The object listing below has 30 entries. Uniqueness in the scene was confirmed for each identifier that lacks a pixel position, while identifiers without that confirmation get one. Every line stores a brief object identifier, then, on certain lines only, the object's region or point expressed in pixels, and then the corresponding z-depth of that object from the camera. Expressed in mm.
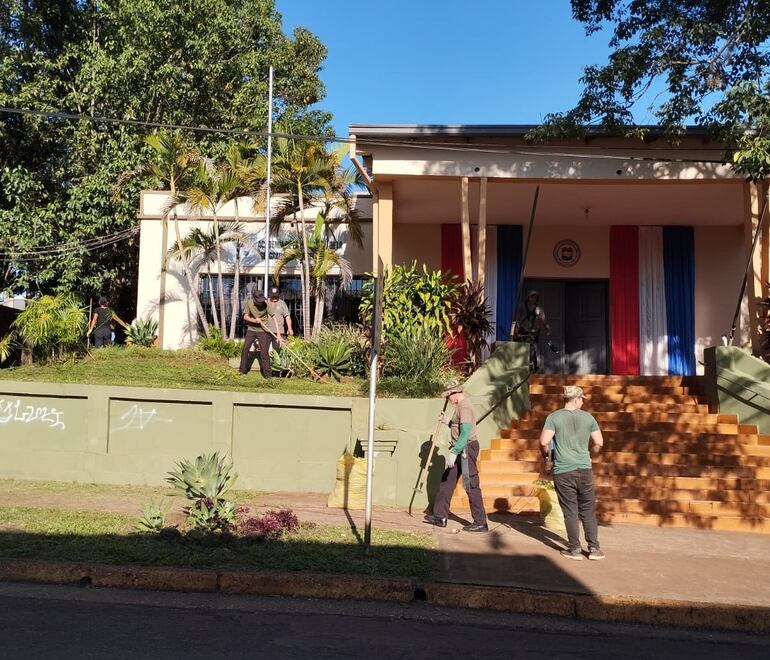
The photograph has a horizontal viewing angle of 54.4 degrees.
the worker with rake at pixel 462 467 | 7949
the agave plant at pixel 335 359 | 12117
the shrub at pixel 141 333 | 16953
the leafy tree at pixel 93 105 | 19547
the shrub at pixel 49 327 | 12156
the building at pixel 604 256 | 14227
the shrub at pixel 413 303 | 12109
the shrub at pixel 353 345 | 12305
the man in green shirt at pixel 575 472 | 6953
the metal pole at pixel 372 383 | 6664
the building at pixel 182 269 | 17656
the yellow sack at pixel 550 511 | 8070
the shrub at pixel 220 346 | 15258
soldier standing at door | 13992
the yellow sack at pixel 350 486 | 9039
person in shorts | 15375
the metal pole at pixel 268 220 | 15969
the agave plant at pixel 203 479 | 7535
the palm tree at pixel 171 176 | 17078
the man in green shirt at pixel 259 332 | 12062
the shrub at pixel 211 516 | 7098
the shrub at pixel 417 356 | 11148
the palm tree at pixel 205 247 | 16781
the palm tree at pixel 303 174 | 15562
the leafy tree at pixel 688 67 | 10477
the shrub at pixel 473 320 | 12039
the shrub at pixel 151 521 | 7226
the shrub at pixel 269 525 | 7156
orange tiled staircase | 8945
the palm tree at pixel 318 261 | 15883
